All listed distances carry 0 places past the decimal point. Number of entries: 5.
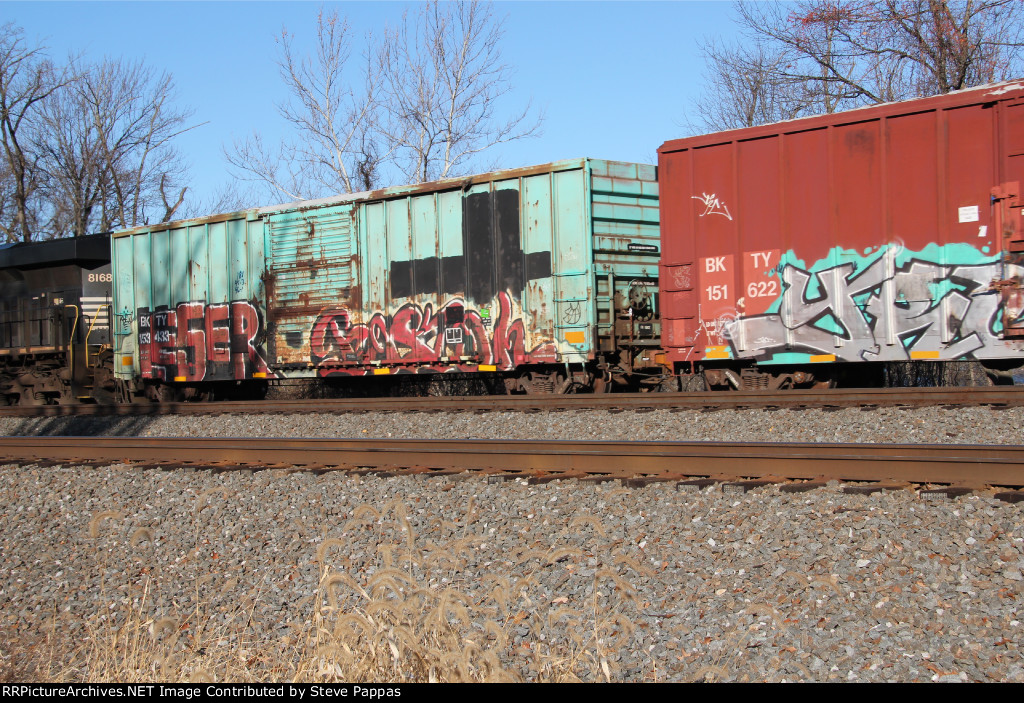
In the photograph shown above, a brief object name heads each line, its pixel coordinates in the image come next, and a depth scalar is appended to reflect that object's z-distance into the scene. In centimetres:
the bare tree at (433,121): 2492
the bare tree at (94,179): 3291
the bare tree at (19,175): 3123
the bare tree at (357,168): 2553
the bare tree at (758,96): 2325
